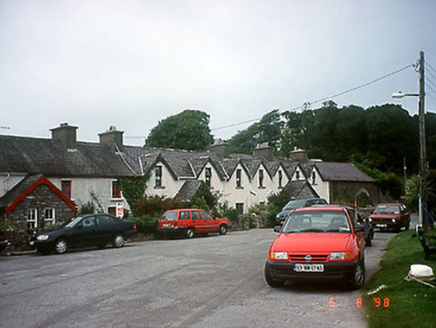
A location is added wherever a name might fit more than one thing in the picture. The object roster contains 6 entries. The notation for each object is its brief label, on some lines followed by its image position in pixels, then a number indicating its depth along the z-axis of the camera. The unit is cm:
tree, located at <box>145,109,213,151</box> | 6525
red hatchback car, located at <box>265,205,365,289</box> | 895
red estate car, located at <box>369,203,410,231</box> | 2712
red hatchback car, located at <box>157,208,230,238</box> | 2638
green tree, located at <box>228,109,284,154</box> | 9250
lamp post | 2002
